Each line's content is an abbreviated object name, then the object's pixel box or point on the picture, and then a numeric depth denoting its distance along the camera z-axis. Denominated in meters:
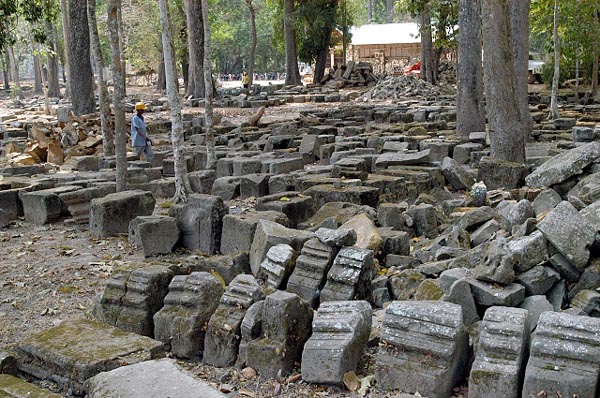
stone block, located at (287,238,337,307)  5.96
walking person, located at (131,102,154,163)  14.51
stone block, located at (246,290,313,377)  4.92
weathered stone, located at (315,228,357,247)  6.04
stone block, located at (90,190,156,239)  9.18
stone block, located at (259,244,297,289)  6.28
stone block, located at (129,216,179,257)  8.21
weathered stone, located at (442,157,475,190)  10.62
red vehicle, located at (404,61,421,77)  43.65
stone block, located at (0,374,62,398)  4.32
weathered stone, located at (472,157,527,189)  9.79
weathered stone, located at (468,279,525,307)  5.07
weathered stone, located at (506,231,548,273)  5.34
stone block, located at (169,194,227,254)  8.32
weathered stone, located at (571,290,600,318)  5.05
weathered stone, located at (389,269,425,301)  5.96
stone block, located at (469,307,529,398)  4.20
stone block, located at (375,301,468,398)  4.46
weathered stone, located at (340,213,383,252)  6.93
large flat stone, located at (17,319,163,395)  4.80
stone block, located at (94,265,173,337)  5.75
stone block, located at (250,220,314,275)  6.86
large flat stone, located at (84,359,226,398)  4.14
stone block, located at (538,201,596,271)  5.34
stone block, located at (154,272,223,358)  5.43
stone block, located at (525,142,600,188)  7.47
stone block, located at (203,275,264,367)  5.21
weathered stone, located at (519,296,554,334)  4.96
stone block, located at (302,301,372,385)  4.64
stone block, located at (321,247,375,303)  5.84
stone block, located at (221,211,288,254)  7.81
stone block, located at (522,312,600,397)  4.04
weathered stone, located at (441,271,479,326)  5.16
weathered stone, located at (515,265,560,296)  5.31
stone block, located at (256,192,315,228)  8.82
